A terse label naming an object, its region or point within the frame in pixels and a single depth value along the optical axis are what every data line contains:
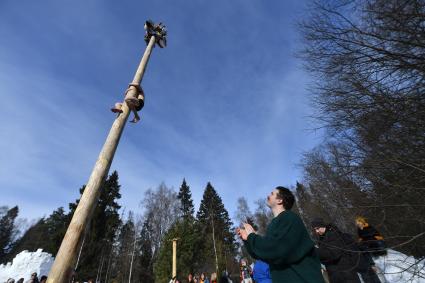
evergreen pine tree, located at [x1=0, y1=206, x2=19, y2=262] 53.60
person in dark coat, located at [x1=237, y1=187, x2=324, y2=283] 2.11
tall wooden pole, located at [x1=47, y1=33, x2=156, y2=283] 2.09
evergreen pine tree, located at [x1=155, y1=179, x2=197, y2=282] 24.75
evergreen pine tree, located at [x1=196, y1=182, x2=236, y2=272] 32.12
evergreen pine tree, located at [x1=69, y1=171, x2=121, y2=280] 27.76
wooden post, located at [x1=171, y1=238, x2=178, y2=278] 15.55
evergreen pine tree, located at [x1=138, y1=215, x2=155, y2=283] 35.69
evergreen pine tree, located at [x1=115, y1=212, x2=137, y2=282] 36.47
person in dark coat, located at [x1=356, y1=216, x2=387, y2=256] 5.30
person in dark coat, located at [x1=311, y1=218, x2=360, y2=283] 4.24
